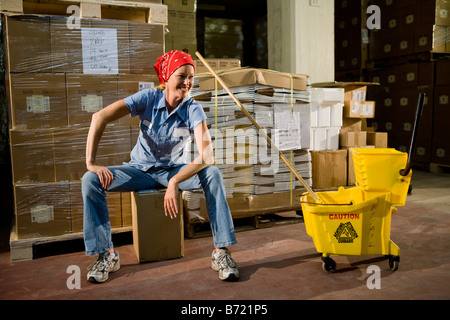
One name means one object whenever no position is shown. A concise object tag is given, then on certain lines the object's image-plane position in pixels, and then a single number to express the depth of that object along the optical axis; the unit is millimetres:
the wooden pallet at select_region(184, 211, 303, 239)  3596
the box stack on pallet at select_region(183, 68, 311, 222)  3586
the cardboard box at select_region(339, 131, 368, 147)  4426
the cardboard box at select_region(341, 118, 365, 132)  4754
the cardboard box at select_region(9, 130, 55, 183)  3020
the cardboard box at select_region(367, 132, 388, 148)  4812
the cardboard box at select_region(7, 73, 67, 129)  3027
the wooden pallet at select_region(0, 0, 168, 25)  3113
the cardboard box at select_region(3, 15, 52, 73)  2971
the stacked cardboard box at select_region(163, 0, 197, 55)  4957
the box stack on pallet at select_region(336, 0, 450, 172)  6742
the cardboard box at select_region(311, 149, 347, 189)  4297
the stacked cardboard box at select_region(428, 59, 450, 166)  6703
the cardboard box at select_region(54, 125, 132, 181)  3145
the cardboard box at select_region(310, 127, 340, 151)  4324
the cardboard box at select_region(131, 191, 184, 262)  2873
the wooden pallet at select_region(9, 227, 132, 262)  3037
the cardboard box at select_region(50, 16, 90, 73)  3086
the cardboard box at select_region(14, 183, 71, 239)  3057
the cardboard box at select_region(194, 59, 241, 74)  4055
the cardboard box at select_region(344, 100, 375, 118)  4676
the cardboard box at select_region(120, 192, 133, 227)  3375
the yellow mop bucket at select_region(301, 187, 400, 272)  2527
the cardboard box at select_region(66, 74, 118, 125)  3172
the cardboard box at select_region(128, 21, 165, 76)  3326
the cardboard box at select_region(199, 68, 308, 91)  3559
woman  2562
